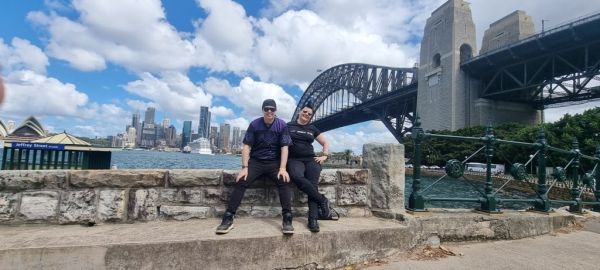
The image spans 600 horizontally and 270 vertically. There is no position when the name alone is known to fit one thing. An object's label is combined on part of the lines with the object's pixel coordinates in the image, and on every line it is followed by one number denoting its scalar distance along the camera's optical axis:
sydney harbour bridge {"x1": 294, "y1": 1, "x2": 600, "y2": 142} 34.81
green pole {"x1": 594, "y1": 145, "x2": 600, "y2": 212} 5.86
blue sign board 9.24
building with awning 9.52
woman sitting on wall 3.30
